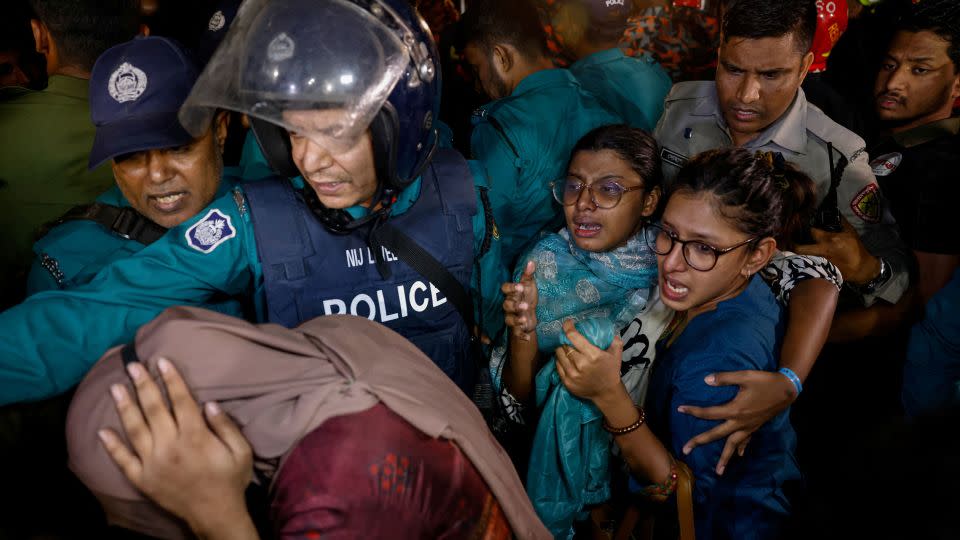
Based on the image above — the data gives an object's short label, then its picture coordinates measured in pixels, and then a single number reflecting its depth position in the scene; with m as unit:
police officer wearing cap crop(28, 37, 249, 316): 2.06
